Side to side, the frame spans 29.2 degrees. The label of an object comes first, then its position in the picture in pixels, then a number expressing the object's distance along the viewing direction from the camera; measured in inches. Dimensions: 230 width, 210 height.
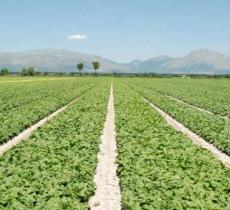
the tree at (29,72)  7470.5
